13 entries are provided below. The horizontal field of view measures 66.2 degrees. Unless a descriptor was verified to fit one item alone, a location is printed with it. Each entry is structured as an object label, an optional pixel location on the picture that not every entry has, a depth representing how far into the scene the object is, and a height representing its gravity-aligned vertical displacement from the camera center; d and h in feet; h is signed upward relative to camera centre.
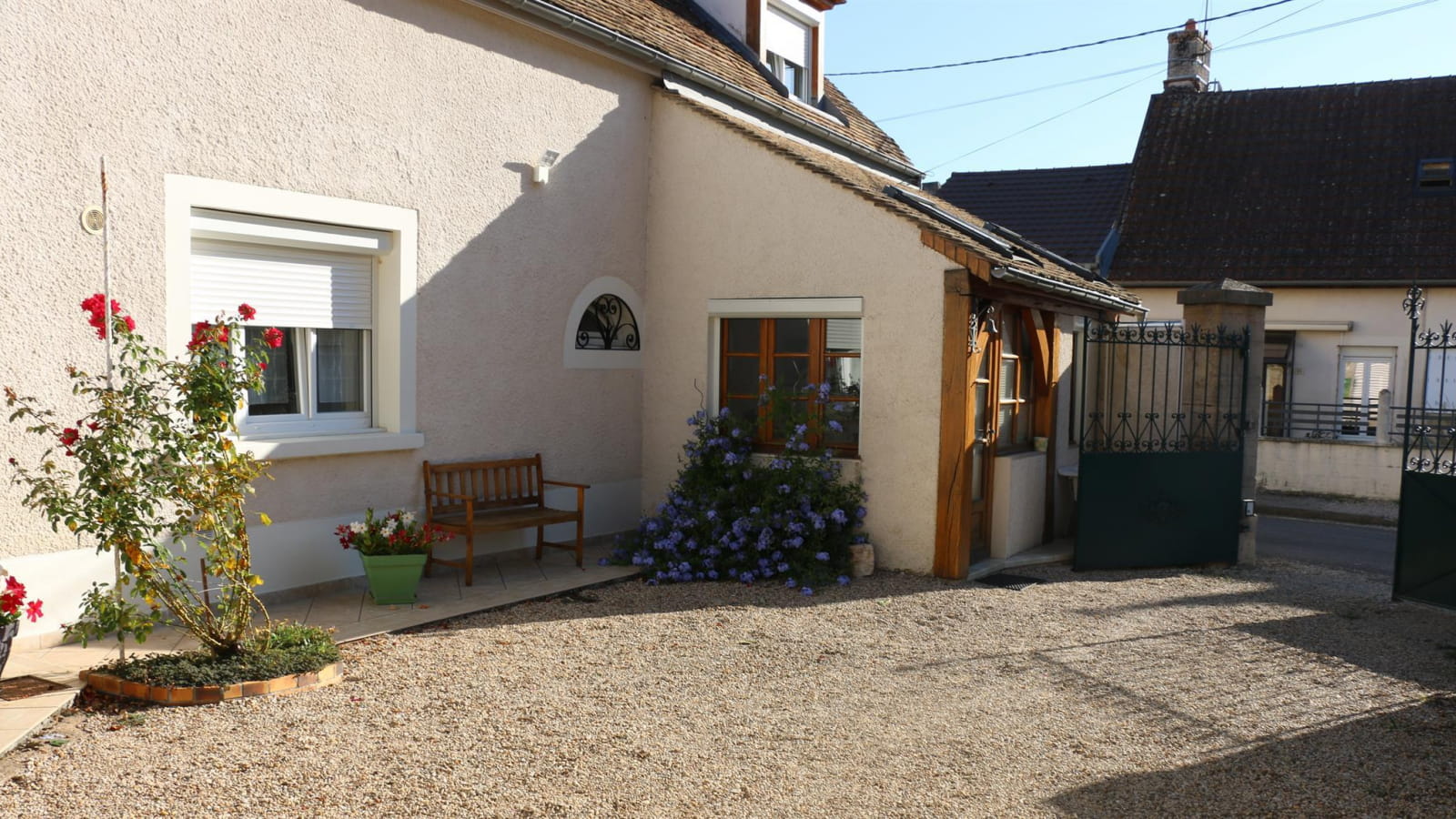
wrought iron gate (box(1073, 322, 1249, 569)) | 32.78 -3.03
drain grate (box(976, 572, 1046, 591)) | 30.07 -5.95
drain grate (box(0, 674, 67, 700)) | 17.81 -5.58
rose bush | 17.44 -2.20
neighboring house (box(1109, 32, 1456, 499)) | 57.16 +7.65
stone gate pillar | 34.01 +1.50
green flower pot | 24.88 -5.06
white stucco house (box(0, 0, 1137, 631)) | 21.24 +2.32
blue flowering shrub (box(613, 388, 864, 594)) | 29.60 -4.40
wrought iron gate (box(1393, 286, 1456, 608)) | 26.81 -3.80
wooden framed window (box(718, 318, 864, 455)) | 31.76 -0.30
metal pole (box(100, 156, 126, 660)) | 20.58 +1.50
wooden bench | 27.66 -3.87
